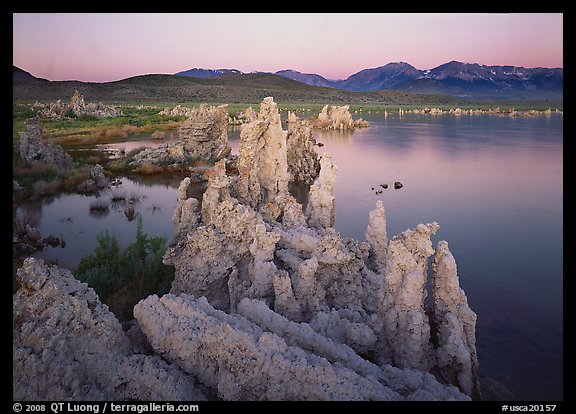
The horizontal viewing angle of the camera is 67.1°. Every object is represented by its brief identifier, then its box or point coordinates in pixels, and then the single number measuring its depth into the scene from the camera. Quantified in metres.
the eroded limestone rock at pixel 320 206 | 9.94
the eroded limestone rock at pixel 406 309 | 5.42
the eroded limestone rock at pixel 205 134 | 25.45
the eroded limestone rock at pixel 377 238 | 8.56
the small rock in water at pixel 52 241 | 12.30
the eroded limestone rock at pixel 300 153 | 20.67
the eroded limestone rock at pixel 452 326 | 5.30
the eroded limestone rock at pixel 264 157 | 10.85
